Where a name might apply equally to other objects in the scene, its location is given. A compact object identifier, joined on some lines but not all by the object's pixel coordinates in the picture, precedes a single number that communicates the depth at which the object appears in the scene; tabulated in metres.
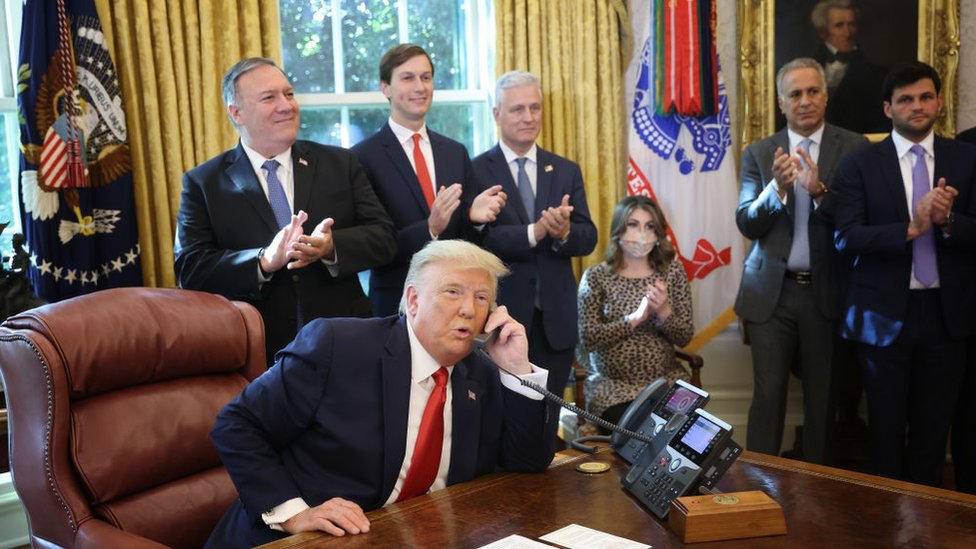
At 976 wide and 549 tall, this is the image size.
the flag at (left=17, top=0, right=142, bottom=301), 3.58
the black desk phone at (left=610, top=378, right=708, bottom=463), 2.12
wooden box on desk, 1.80
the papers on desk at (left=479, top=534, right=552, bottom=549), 1.75
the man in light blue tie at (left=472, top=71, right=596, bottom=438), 3.90
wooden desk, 1.81
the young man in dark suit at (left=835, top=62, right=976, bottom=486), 3.70
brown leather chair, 2.14
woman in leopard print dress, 4.02
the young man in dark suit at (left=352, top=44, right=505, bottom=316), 3.68
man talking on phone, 2.12
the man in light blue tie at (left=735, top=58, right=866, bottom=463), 4.02
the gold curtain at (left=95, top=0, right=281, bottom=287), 3.84
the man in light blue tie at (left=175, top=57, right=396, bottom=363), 3.14
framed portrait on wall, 4.70
